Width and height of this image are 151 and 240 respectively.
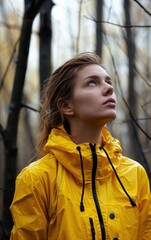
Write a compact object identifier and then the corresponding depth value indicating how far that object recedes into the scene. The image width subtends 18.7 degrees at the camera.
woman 2.16
